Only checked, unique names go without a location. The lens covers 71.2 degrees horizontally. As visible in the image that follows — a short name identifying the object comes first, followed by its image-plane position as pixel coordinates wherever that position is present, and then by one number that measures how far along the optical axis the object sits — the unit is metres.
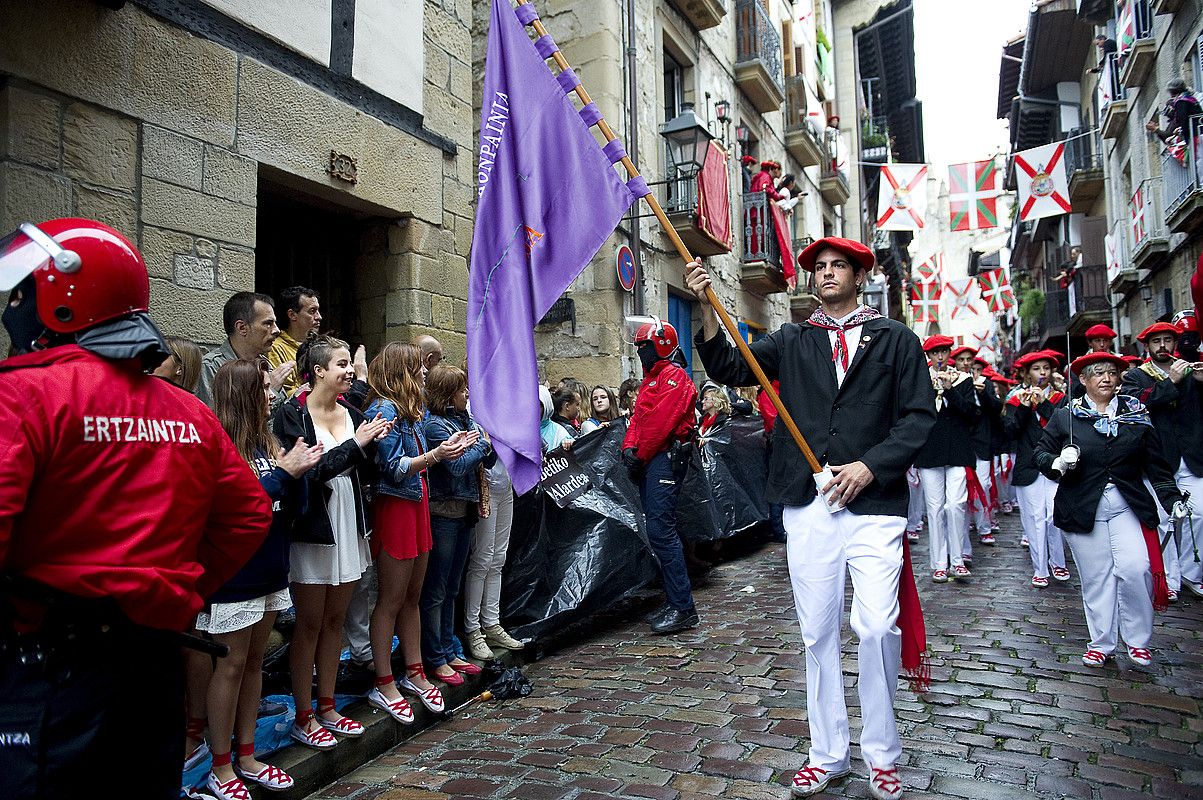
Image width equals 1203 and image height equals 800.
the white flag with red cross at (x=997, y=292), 25.75
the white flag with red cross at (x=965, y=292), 27.27
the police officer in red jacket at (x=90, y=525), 1.78
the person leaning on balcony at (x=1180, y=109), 12.53
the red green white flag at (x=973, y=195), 13.46
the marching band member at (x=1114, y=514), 5.05
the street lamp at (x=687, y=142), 10.72
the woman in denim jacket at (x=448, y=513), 4.59
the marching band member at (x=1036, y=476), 7.47
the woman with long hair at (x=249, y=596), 3.22
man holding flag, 3.31
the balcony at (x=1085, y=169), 21.19
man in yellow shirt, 4.73
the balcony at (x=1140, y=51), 14.79
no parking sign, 10.63
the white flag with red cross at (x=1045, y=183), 12.86
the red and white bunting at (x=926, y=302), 29.27
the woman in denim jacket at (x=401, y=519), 4.15
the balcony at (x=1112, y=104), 17.66
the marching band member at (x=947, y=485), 7.59
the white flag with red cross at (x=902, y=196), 13.84
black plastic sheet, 5.61
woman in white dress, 3.64
